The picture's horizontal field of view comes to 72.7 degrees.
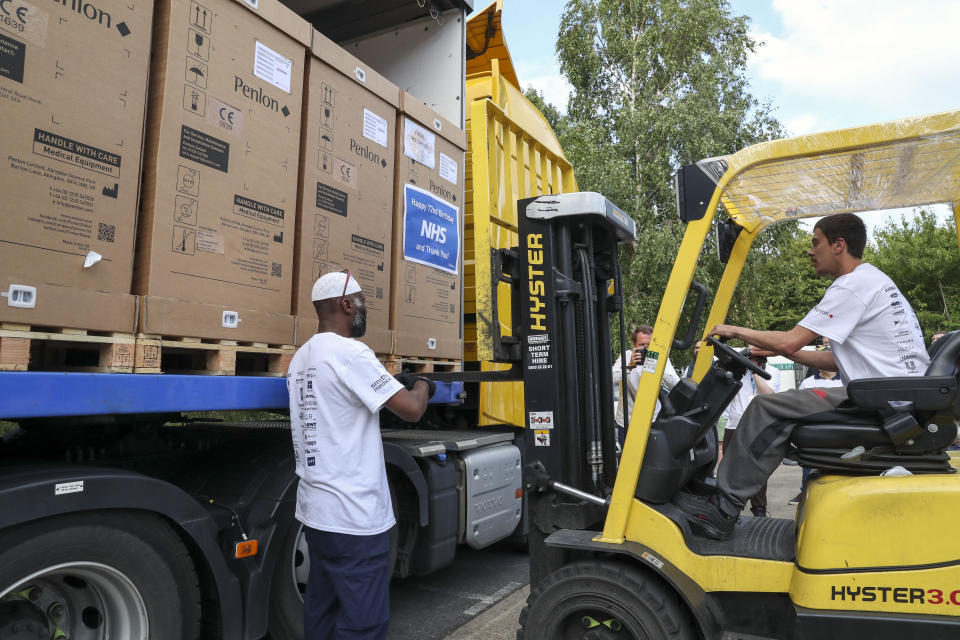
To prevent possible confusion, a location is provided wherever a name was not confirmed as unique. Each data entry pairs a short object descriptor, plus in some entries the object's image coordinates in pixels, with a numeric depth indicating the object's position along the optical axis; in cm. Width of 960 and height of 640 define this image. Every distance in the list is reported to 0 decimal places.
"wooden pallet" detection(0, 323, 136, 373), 191
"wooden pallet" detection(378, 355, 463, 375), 353
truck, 211
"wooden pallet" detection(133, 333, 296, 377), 229
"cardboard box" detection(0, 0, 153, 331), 194
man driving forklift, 283
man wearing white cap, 256
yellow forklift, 243
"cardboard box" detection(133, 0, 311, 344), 236
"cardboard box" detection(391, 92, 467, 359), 368
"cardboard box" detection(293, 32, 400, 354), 302
